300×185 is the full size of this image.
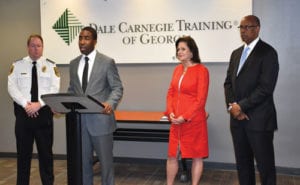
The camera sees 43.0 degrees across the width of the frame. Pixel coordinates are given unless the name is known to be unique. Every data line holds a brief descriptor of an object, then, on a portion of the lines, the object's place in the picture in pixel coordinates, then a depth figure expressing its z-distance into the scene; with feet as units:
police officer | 11.87
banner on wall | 14.93
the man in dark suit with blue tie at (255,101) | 10.35
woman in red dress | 11.10
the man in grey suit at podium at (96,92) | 10.26
